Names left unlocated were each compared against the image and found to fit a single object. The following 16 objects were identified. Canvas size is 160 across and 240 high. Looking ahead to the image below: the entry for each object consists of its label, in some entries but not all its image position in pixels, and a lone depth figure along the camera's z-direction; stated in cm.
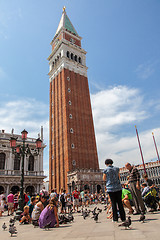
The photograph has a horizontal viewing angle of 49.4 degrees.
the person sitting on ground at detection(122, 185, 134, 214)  690
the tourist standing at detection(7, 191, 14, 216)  1318
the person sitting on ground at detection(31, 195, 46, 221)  698
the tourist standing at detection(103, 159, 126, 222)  519
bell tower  3703
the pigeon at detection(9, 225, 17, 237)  496
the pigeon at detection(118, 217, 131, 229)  418
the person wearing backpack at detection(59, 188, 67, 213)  1093
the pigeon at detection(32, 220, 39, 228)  666
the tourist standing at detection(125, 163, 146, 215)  635
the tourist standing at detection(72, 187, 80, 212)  1204
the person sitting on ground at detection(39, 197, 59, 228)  590
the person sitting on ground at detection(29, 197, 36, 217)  921
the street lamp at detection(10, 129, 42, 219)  1083
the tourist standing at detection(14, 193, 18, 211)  1473
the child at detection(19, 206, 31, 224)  801
